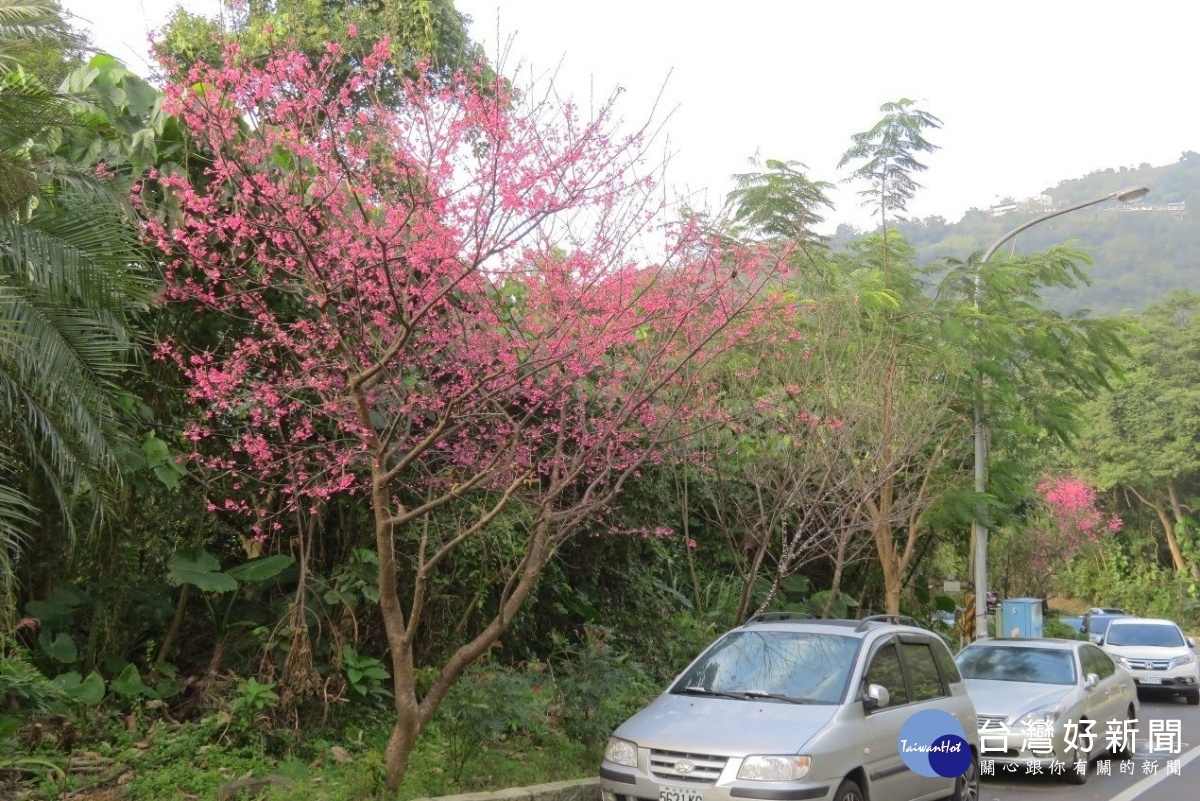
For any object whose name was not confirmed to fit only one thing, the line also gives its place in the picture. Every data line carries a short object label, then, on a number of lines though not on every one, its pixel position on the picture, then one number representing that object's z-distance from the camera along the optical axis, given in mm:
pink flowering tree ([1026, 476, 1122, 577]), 31719
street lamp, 17625
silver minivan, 6914
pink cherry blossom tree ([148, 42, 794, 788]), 7293
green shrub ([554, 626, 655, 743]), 9438
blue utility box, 23922
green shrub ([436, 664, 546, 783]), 8203
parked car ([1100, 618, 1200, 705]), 20844
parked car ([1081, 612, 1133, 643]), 24203
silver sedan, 10938
